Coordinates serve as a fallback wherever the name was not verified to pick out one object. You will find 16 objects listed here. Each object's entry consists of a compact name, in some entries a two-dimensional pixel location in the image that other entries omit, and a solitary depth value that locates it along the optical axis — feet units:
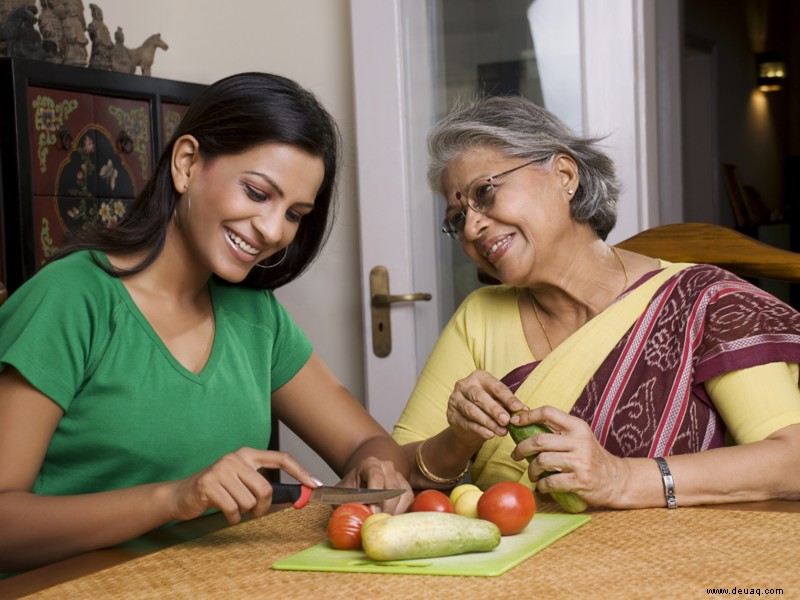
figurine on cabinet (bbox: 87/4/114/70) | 10.02
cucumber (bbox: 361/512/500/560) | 3.96
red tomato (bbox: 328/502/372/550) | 4.26
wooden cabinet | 8.78
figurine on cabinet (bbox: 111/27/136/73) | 10.19
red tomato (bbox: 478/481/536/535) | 4.28
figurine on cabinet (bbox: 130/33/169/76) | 10.55
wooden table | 3.63
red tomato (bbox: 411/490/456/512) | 4.58
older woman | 5.37
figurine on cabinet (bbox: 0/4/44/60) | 9.10
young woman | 4.67
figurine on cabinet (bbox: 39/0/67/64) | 9.54
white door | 9.89
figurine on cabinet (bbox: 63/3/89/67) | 9.70
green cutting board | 3.87
